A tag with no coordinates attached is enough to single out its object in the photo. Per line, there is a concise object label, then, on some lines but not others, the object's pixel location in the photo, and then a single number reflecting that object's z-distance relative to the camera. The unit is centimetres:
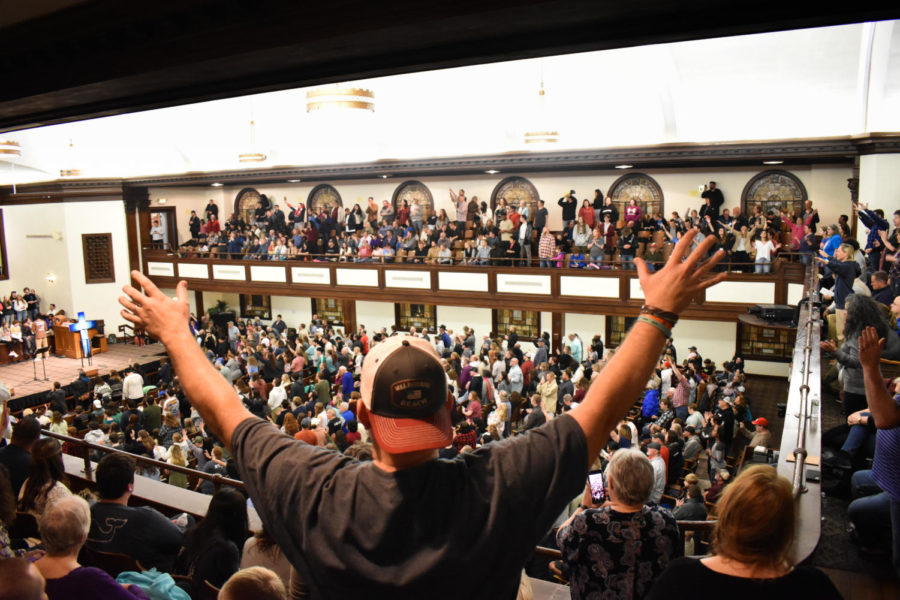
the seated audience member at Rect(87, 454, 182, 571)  359
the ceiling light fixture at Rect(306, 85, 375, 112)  802
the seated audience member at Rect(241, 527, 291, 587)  329
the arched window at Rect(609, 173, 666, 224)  1694
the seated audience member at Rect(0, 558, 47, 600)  195
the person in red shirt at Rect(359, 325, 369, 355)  1564
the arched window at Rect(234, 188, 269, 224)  2353
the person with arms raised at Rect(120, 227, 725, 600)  118
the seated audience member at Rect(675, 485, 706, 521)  580
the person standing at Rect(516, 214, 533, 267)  1659
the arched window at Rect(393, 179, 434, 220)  2019
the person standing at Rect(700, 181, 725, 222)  1570
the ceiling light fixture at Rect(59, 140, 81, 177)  1989
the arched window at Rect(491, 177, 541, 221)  1848
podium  1980
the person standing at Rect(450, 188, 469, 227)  1838
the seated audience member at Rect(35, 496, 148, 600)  238
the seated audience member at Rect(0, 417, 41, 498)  452
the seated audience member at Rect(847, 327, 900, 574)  301
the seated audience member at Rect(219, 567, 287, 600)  213
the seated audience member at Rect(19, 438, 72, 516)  416
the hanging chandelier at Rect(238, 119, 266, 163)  1786
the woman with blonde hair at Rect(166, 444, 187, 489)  841
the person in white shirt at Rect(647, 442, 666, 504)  682
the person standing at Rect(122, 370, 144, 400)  1356
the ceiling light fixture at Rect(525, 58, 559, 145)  1417
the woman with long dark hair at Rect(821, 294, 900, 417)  503
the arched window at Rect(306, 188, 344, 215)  2183
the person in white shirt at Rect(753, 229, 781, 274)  1370
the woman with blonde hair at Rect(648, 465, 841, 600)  162
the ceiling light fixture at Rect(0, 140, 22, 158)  1786
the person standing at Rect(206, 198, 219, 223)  2322
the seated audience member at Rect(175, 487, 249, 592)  314
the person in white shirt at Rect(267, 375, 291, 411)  1152
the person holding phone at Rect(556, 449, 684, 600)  234
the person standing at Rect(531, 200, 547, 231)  1661
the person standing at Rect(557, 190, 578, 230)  1672
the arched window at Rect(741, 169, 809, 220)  1541
